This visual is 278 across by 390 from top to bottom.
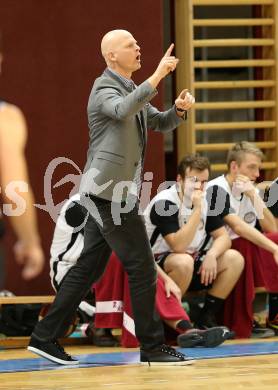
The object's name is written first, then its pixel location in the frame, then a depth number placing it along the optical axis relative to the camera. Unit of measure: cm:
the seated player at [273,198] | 1119
